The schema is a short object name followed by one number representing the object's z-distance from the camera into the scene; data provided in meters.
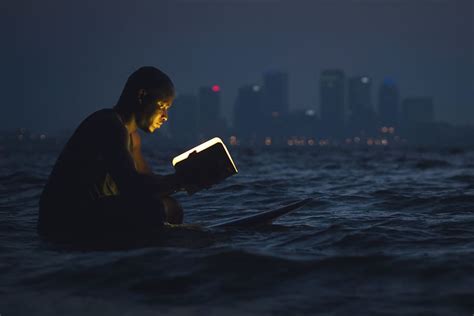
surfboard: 6.74
